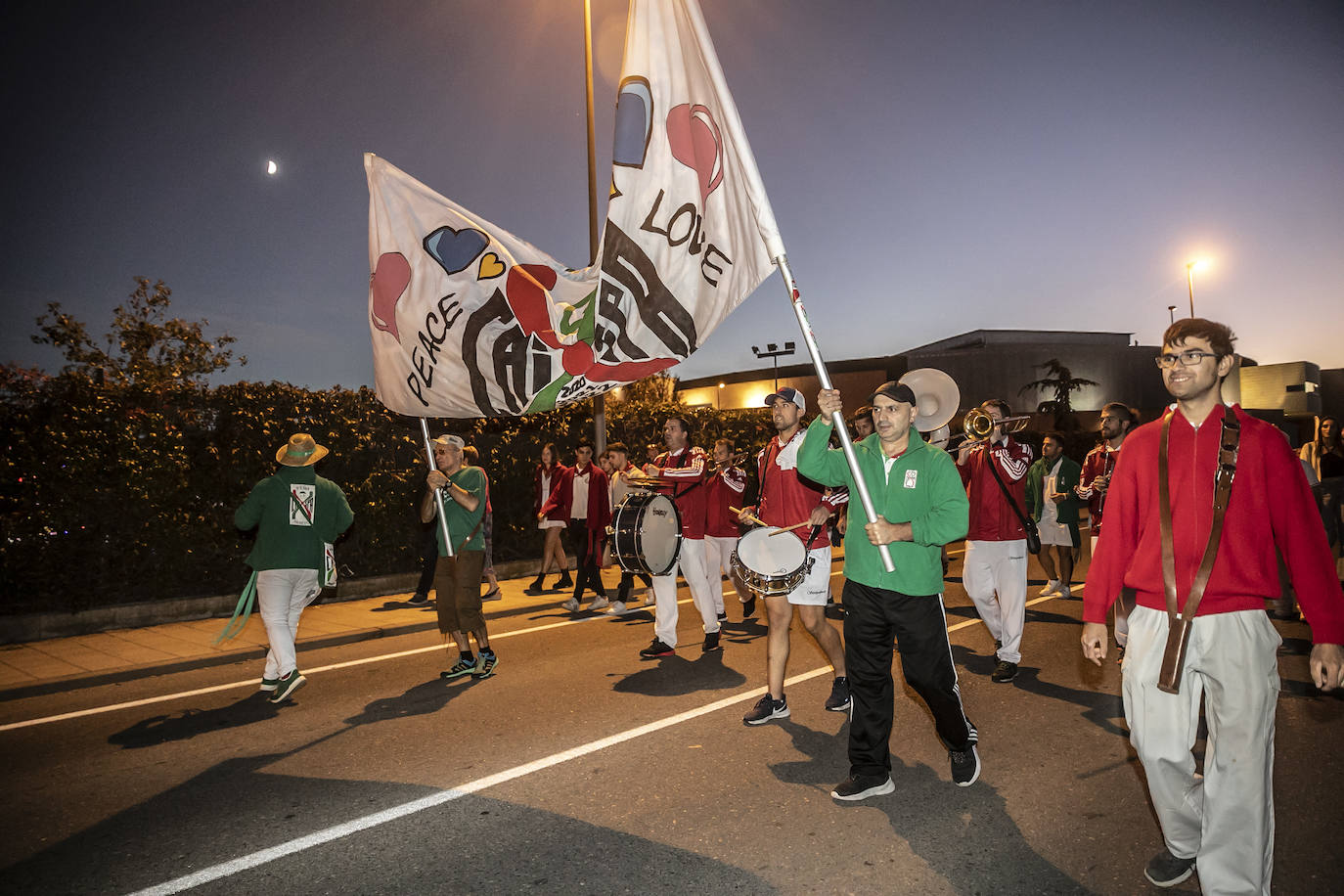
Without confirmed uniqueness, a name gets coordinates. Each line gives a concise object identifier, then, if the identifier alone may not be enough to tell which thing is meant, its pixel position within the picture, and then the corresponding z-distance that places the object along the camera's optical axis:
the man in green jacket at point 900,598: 3.97
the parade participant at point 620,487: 10.15
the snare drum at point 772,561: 5.21
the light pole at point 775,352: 44.62
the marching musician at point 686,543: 7.57
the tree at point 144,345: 20.28
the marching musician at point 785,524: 5.41
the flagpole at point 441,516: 6.38
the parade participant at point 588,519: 10.55
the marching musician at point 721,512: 8.60
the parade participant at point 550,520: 11.74
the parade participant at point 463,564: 6.79
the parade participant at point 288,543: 6.38
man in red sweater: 2.82
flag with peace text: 4.19
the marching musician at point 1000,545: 6.58
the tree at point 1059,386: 43.69
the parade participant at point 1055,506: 10.41
